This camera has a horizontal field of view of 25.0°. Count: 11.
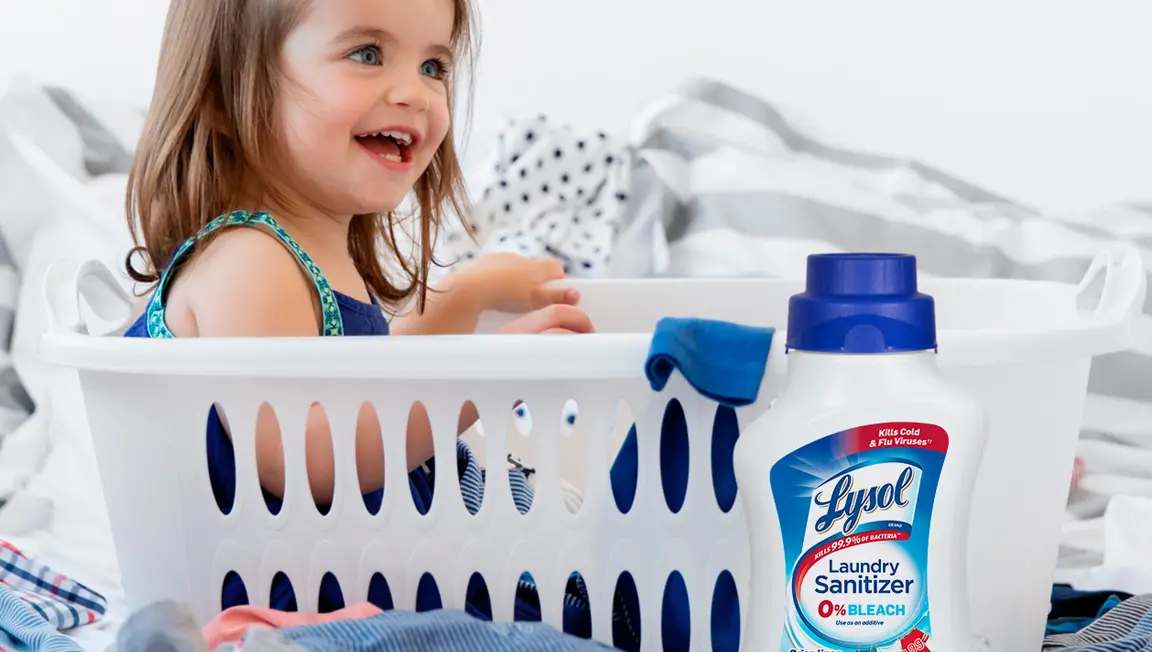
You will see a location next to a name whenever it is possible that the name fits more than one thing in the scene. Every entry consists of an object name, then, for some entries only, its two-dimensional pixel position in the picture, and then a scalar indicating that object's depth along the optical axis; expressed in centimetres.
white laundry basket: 138
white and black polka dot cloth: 248
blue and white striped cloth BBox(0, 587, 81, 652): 143
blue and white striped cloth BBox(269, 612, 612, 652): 130
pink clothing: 136
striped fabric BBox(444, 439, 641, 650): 147
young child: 157
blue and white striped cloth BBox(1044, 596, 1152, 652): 141
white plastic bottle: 125
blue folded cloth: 135
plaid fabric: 157
